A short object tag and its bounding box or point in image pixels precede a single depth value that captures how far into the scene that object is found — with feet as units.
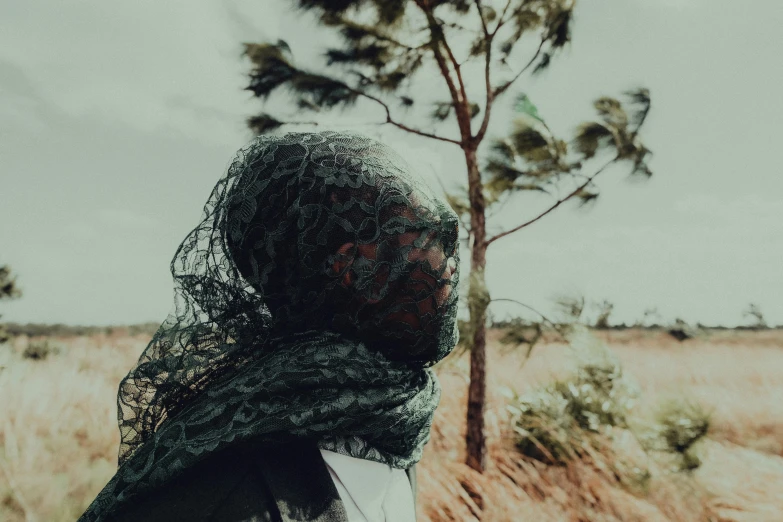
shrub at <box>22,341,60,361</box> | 28.22
